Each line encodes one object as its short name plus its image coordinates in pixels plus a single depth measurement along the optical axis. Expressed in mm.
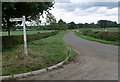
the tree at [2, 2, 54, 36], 6566
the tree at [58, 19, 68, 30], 51820
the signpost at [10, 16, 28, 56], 5763
